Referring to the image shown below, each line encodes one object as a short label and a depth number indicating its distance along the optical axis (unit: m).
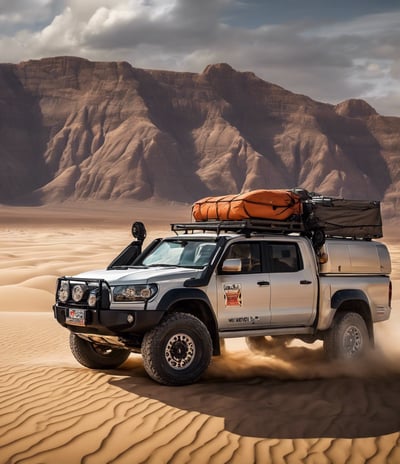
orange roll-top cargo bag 9.30
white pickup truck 8.16
